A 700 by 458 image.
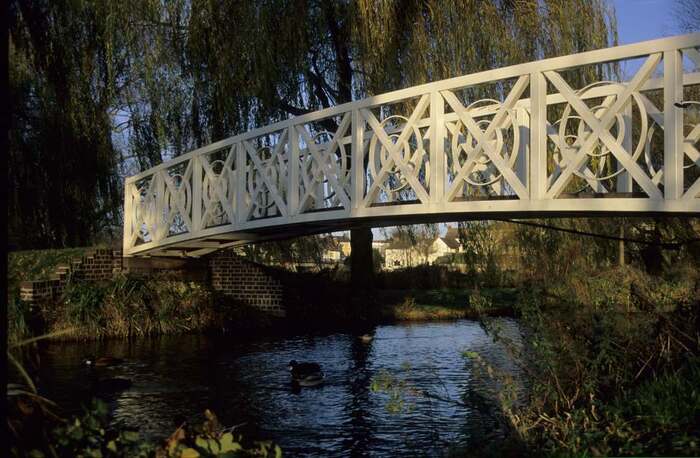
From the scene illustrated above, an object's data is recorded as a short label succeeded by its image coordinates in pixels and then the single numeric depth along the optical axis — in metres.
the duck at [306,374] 10.40
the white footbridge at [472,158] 7.36
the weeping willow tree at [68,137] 17.17
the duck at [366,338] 14.17
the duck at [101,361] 11.58
